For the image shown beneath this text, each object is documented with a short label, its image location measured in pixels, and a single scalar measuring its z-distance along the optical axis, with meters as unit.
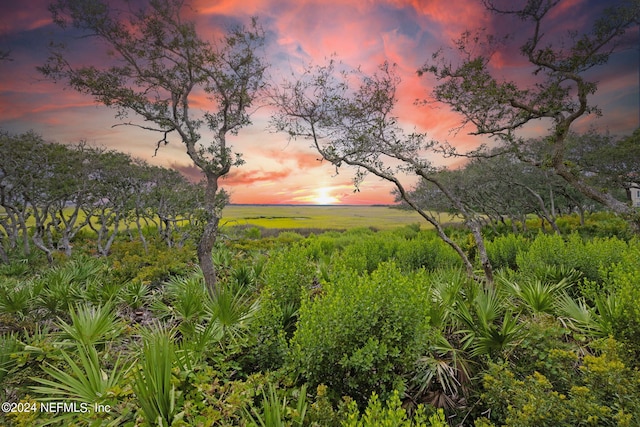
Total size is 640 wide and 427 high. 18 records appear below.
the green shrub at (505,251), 11.07
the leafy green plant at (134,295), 7.85
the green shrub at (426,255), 11.28
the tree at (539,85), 9.12
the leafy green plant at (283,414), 2.76
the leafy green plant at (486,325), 4.41
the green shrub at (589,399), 2.60
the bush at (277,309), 4.36
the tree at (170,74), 8.20
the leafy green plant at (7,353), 4.09
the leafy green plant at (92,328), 4.69
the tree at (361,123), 9.55
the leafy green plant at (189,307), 5.63
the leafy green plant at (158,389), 2.92
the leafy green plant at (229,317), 5.20
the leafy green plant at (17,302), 6.73
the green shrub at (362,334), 3.57
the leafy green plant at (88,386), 3.25
